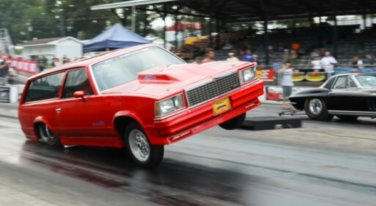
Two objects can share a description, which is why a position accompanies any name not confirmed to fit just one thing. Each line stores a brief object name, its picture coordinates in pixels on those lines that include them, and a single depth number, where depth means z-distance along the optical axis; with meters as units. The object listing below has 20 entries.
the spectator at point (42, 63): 31.21
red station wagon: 6.42
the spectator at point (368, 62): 20.37
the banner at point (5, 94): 23.00
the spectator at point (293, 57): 26.26
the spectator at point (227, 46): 34.65
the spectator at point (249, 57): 24.48
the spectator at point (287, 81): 15.29
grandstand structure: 29.80
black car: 11.76
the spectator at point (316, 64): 19.73
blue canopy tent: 22.22
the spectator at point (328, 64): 19.44
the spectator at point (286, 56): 24.72
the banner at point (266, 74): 20.75
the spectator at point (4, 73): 26.61
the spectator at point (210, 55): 15.00
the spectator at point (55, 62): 31.09
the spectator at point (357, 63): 19.70
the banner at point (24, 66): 32.38
